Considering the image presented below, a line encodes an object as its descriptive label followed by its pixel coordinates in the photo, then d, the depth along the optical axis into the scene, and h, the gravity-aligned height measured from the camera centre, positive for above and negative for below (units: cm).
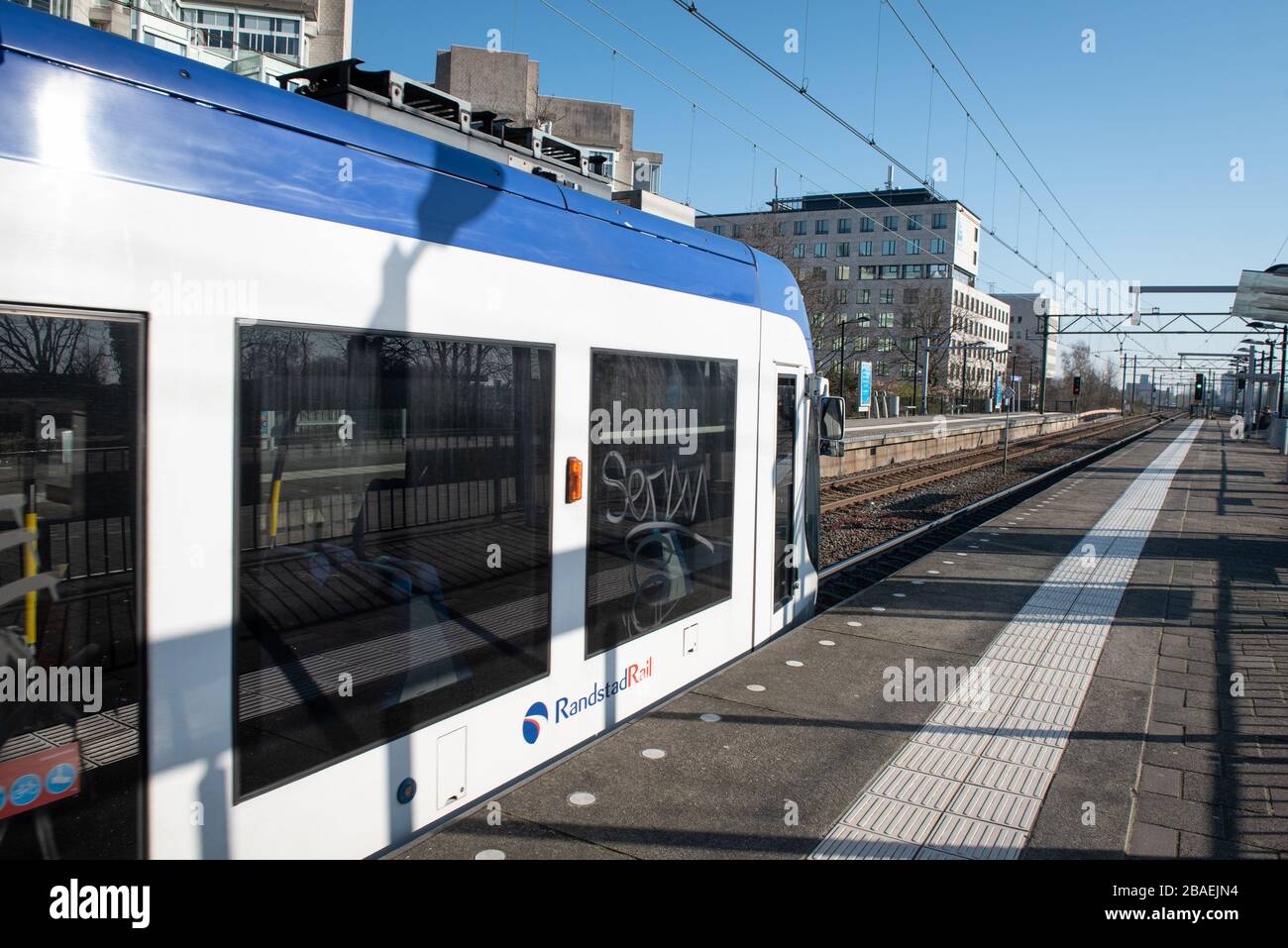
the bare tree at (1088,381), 11375 +726
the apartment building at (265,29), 3309 +1768
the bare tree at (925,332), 5559 +659
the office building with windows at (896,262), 7069 +1515
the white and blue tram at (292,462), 239 -16
